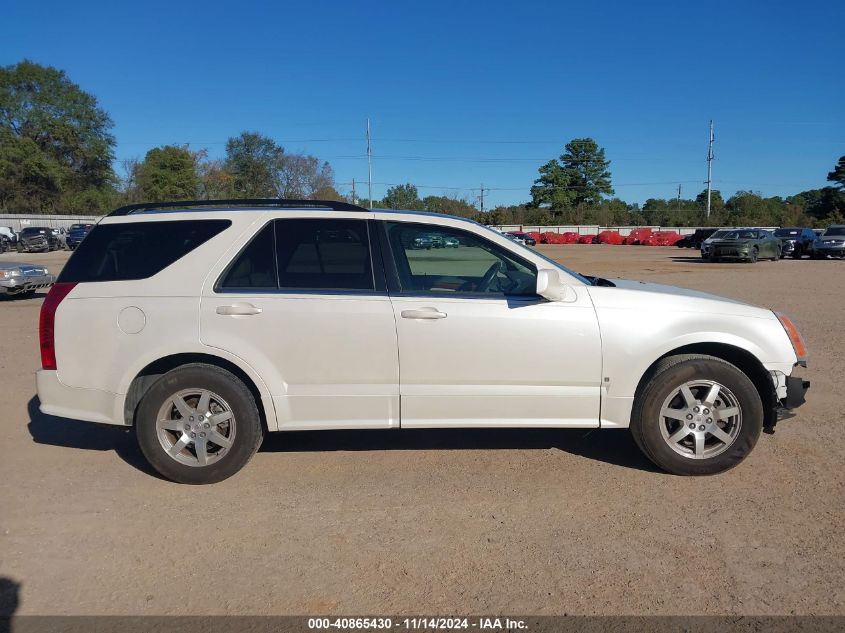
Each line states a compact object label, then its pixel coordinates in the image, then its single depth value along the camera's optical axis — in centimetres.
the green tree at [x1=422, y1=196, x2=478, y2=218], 9006
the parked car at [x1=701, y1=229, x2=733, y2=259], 3004
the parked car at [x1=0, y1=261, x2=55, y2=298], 1438
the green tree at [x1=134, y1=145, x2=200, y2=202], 6744
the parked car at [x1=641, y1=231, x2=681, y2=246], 5587
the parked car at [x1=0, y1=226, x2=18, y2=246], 4282
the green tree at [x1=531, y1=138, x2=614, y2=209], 9744
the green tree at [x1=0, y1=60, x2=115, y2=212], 6850
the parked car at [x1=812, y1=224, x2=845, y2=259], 3020
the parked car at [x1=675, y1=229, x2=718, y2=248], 4673
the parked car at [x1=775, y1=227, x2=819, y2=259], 3159
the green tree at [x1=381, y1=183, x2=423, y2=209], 9350
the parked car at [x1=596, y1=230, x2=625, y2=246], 5909
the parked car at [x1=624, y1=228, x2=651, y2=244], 5834
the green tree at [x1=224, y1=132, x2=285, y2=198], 7038
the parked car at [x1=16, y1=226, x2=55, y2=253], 4066
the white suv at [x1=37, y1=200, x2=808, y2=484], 420
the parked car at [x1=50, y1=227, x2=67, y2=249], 4444
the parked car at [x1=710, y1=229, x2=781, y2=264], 2841
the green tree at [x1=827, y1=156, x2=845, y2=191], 7148
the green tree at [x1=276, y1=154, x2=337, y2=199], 6881
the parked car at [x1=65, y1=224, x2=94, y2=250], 4238
